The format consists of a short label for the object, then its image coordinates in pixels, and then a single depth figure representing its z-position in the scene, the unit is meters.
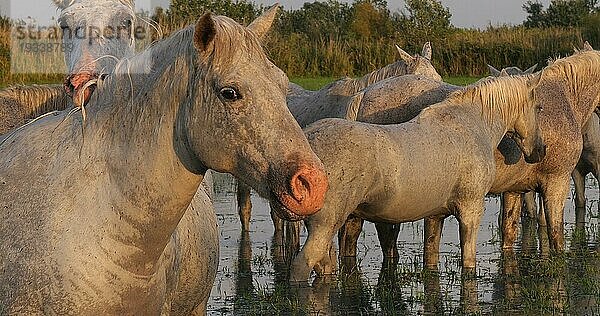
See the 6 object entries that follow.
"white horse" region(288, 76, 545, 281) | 16.56
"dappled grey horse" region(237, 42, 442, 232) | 23.41
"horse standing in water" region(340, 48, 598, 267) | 20.47
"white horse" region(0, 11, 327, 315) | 7.32
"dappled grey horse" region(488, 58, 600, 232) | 27.28
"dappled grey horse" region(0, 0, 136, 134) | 8.56
